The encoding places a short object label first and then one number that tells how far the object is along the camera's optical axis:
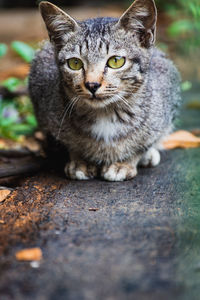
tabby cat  2.73
